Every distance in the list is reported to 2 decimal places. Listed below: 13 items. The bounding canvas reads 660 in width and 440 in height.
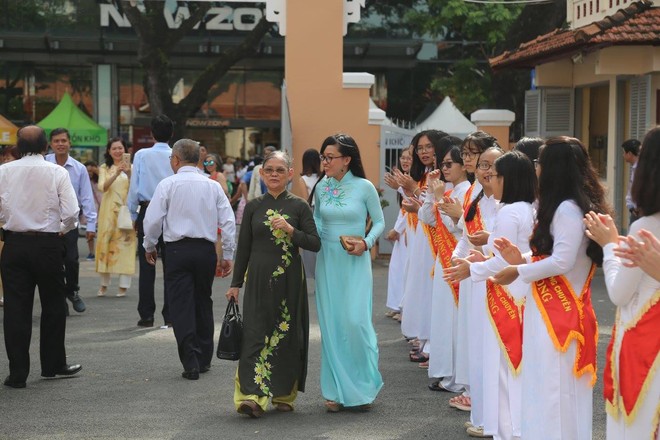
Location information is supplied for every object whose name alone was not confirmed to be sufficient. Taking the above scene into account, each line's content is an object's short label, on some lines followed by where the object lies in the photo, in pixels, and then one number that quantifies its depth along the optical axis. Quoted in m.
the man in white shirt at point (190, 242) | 9.60
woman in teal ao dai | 8.37
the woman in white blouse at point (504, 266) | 6.69
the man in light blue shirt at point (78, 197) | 12.55
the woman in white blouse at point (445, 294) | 8.98
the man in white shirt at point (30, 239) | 9.14
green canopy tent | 27.48
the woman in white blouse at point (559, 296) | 5.99
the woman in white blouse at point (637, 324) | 4.94
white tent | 22.94
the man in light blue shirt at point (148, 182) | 12.05
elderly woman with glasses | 8.20
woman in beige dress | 14.75
